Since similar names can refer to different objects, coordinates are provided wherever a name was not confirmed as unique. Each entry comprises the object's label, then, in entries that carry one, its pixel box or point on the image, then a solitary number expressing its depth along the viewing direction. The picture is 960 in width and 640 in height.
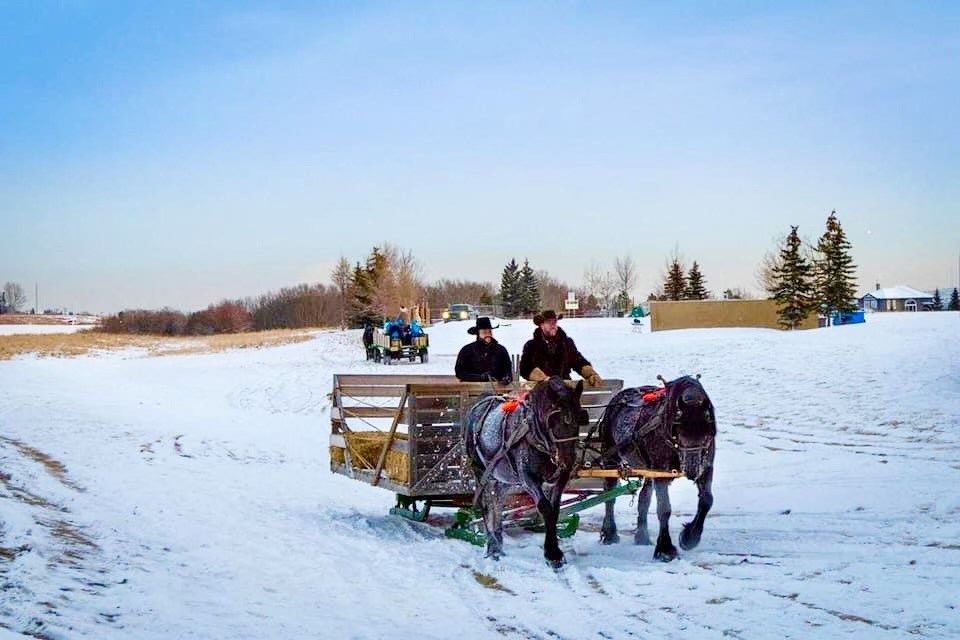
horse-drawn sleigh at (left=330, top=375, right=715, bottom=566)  8.36
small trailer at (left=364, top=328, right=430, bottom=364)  39.34
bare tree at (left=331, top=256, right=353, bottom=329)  100.56
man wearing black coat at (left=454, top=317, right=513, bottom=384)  11.02
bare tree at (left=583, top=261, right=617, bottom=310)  101.26
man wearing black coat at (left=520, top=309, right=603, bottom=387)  10.12
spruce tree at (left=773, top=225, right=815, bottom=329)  49.09
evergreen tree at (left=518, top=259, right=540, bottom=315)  107.52
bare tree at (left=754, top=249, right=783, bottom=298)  71.35
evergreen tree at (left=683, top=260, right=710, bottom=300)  78.06
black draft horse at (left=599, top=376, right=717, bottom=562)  8.36
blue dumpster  55.59
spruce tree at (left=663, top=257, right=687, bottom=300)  80.12
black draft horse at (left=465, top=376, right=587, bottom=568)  8.19
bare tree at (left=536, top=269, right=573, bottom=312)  124.88
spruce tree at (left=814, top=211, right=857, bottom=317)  55.38
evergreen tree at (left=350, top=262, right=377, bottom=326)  84.58
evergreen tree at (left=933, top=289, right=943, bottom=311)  99.14
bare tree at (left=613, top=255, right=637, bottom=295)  94.44
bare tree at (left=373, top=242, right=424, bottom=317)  76.31
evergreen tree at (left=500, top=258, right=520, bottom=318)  111.57
